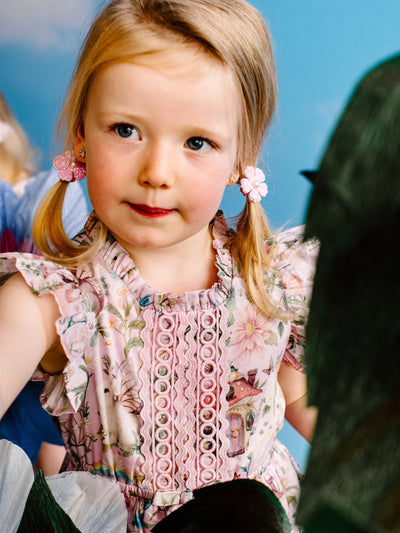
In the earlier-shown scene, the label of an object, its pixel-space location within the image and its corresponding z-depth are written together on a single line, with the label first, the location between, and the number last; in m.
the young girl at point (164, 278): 0.73
